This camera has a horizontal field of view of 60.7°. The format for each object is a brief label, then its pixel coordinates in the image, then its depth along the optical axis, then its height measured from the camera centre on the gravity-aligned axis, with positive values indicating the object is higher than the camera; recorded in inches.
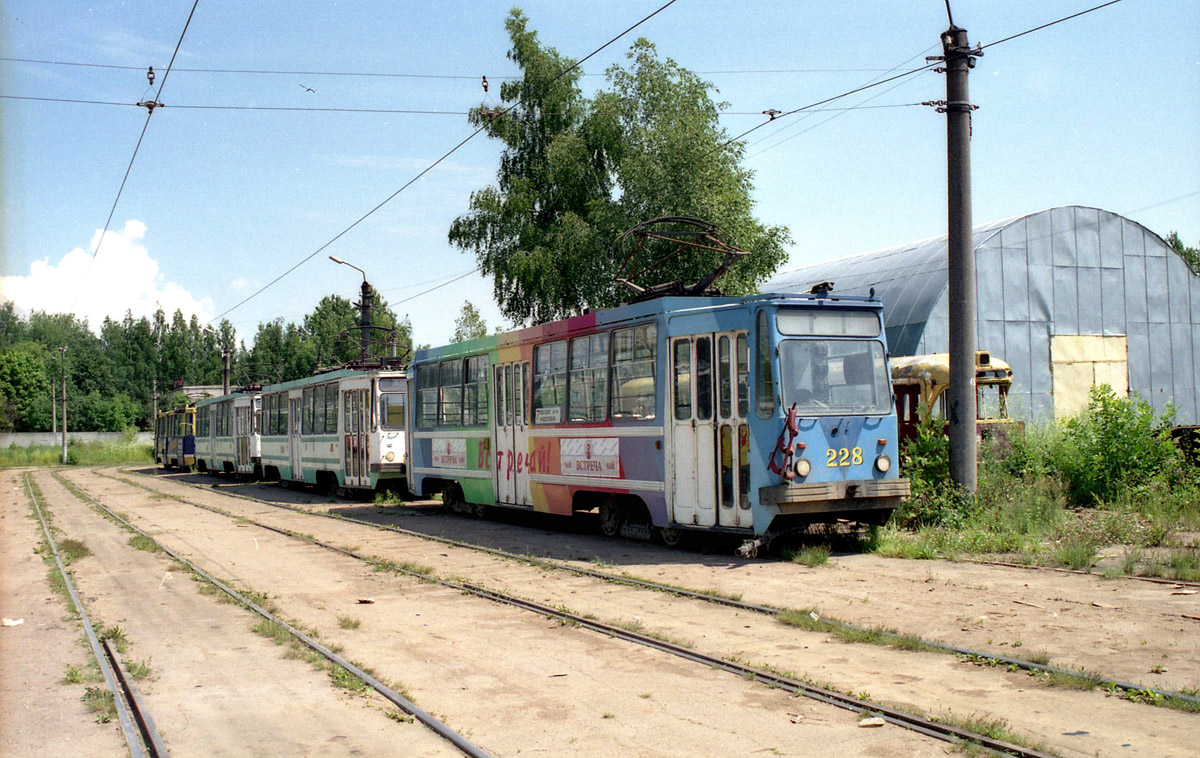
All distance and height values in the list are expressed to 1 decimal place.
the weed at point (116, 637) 324.2 -69.4
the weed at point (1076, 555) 412.8 -58.3
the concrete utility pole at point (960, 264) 531.8 +78.8
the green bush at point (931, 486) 527.5 -37.9
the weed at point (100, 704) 243.8 -68.5
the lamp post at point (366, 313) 1296.9 +147.0
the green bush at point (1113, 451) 588.1 -23.2
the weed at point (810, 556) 448.9 -62.3
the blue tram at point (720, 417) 456.1 +0.4
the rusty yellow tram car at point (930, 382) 816.3 +26.7
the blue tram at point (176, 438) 1859.0 -25.5
